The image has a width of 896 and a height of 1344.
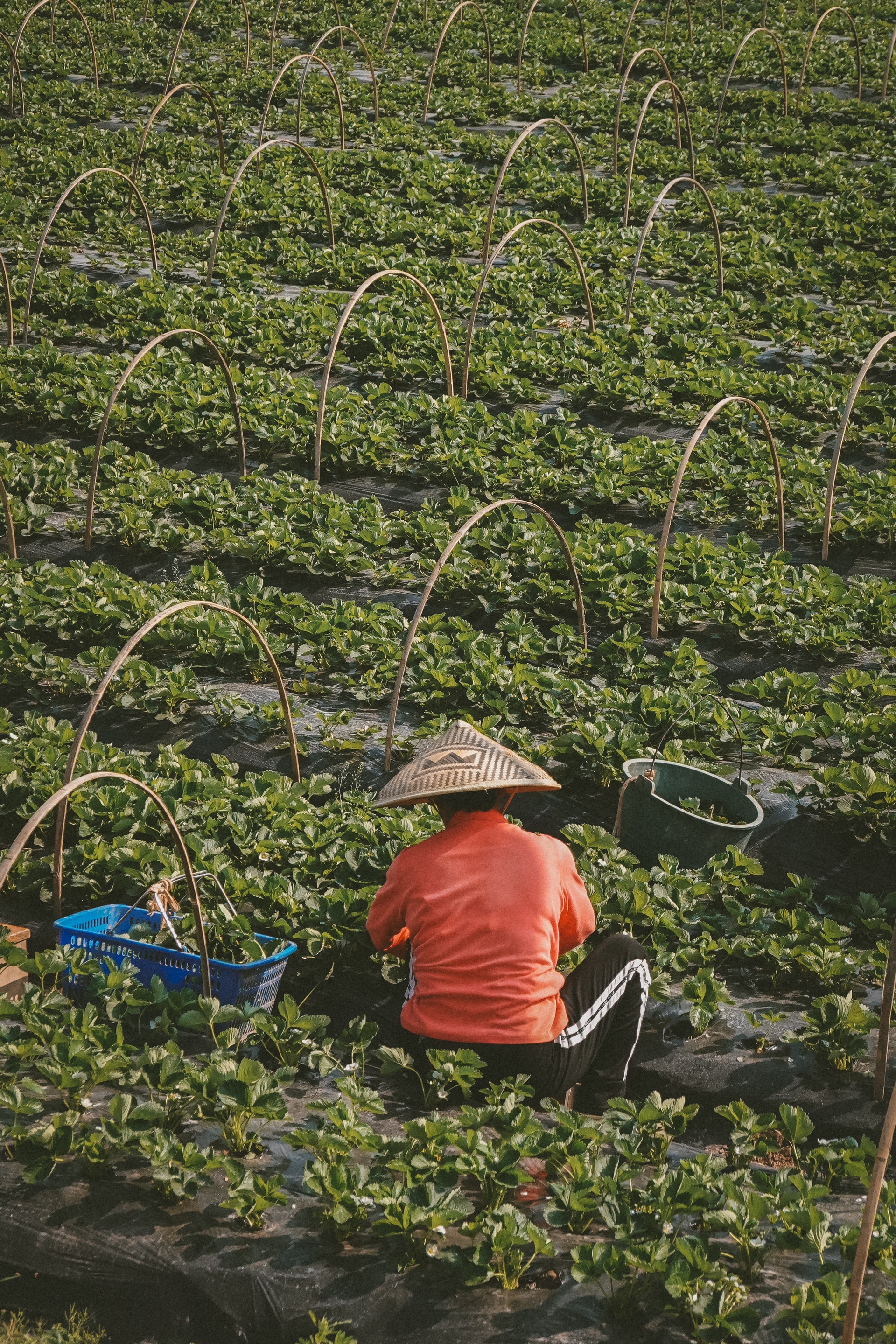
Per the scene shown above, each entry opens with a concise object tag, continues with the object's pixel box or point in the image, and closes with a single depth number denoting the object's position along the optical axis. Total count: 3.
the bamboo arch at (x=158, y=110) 9.85
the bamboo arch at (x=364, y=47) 12.42
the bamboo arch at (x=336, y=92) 10.25
